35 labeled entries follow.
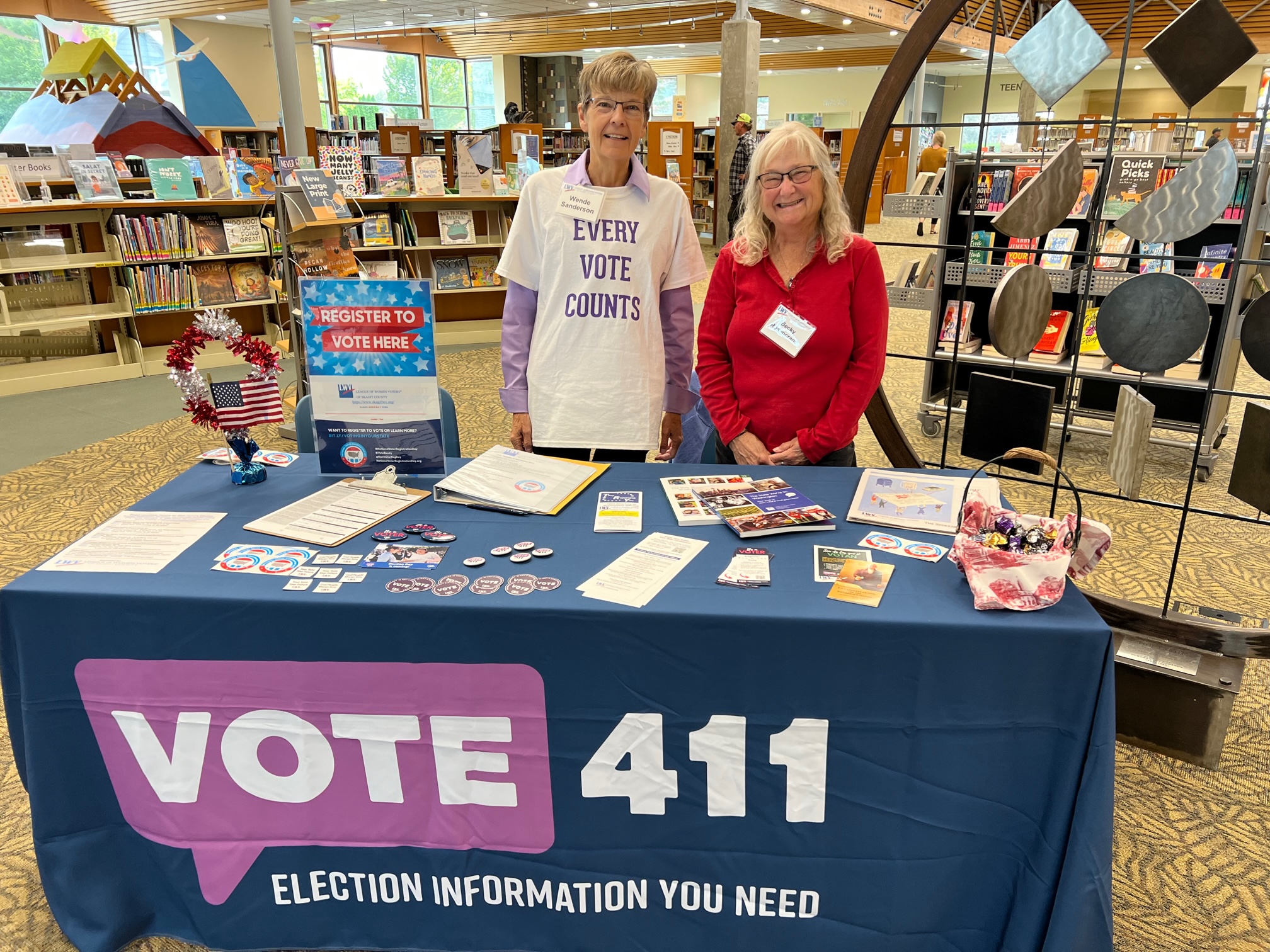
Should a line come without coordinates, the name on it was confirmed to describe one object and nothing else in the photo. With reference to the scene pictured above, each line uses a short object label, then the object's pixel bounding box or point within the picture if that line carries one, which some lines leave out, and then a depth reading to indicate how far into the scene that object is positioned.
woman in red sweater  2.00
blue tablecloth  1.41
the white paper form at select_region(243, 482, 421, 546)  1.71
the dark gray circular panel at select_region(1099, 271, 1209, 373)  2.04
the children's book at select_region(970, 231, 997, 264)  4.75
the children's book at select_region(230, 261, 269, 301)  6.46
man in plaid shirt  10.25
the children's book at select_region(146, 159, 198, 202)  5.95
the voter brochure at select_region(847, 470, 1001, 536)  1.75
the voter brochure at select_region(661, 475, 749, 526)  1.77
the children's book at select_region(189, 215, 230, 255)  6.19
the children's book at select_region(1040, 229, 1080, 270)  4.57
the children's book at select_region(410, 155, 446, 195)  6.63
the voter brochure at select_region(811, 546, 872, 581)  1.54
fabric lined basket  1.39
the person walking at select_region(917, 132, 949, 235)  11.51
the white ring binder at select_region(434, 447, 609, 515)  1.85
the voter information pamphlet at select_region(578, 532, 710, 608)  1.47
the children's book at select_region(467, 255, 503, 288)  7.30
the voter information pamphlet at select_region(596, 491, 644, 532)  1.74
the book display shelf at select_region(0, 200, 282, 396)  5.67
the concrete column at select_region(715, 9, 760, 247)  10.97
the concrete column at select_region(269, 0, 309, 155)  6.73
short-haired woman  2.12
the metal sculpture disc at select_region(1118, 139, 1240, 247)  1.93
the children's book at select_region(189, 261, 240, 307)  6.29
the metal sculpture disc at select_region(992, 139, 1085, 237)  2.11
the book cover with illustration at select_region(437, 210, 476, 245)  7.00
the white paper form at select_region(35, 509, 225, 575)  1.57
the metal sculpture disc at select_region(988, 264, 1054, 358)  2.24
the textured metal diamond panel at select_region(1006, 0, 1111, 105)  2.06
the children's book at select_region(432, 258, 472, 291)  7.15
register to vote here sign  1.83
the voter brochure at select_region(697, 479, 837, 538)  1.72
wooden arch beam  2.24
